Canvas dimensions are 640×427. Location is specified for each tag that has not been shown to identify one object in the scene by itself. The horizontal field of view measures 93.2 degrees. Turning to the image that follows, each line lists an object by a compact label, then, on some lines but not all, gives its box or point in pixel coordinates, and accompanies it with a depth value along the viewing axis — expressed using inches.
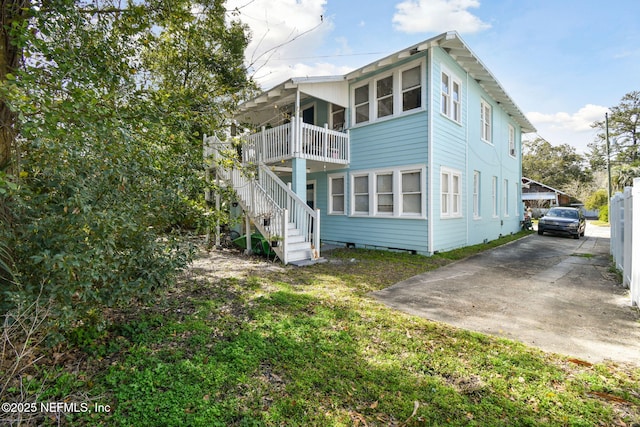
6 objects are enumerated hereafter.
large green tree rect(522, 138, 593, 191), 1814.7
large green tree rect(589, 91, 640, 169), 1568.7
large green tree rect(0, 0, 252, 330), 100.8
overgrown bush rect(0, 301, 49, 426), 89.4
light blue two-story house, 359.6
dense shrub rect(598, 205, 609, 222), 1090.4
